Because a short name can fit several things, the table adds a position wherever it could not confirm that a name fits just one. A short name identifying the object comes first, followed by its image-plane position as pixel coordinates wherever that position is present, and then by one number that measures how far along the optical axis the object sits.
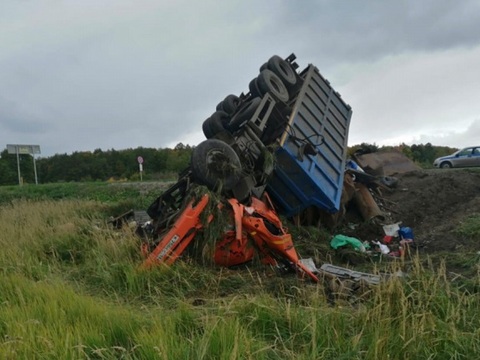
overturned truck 4.82
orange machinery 4.68
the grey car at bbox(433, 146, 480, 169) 22.03
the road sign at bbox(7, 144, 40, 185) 27.66
